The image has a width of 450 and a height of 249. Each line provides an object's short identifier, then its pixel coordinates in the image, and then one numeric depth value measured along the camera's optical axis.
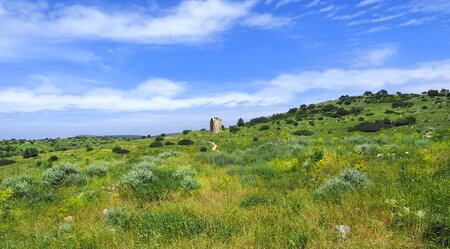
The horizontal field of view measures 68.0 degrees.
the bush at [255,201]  7.77
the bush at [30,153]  43.28
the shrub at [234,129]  47.04
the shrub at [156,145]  36.39
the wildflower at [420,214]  5.56
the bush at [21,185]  10.75
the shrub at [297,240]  5.17
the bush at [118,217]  6.81
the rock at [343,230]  5.43
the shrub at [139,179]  10.12
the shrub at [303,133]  33.22
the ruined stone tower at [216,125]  51.96
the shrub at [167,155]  20.78
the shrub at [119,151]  34.38
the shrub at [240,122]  55.53
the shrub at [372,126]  31.36
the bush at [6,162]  36.62
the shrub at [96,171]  13.91
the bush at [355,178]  8.38
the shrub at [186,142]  37.25
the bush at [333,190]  7.64
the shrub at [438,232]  4.87
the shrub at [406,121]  32.28
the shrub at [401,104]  45.73
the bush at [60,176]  12.12
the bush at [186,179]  9.98
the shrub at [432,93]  52.45
